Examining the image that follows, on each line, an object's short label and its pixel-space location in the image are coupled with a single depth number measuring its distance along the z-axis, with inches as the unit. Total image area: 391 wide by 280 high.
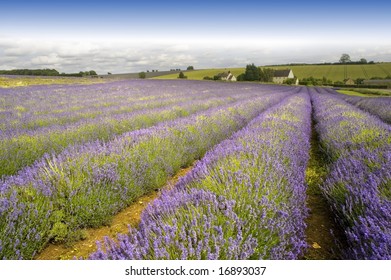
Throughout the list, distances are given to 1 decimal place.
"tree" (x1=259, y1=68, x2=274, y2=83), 2489.9
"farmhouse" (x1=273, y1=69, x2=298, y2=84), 2847.0
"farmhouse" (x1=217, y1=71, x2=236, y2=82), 2511.1
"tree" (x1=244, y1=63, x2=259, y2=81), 2454.5
